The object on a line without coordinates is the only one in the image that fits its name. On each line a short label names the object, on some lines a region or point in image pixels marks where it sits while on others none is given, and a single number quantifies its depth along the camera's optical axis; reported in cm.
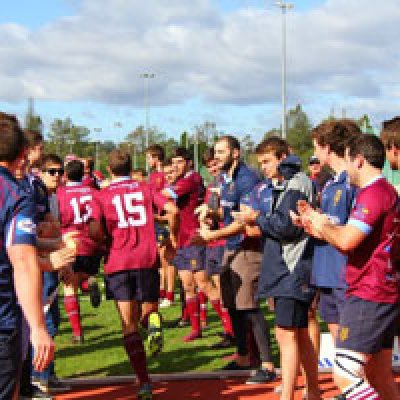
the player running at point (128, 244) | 661
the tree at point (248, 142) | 7551
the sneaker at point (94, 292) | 862
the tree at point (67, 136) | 7512
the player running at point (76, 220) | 897
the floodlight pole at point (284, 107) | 3273
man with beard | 718
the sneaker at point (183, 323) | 1025
